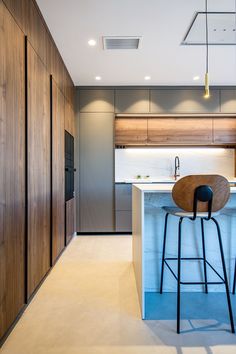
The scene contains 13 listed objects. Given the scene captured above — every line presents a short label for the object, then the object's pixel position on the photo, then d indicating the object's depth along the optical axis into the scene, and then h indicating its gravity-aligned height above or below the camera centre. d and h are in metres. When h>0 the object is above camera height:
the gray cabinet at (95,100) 4.42 +1.41
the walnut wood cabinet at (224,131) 4.57 +0.86
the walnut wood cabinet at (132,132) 4.56 +0.84
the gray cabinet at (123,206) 4.40 -0.57
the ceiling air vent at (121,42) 2.85 +1.66
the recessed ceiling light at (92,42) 2.89 +1.66
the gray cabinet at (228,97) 4.45 +1.47
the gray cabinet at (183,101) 4.41 +1.39
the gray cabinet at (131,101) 4.41 +1.39
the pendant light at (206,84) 2.26 +0.87
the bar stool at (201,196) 1.71 -0.15
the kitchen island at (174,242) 2.28 -0.65
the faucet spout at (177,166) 4.84 +0.19
